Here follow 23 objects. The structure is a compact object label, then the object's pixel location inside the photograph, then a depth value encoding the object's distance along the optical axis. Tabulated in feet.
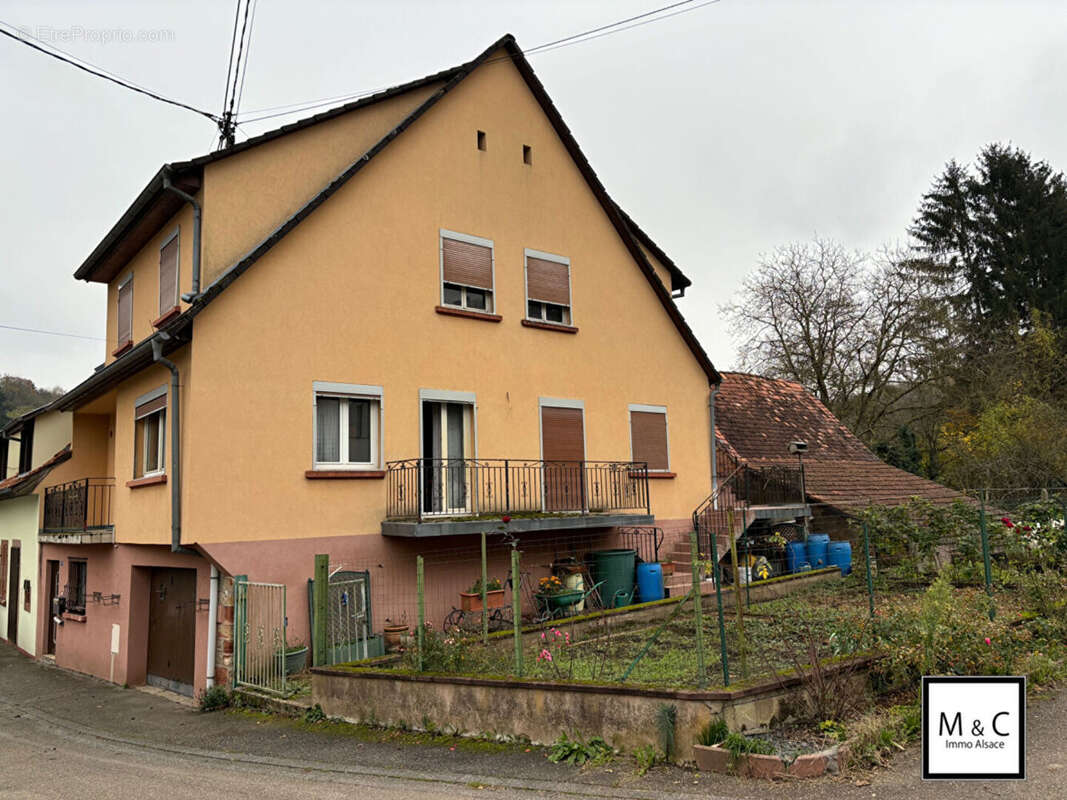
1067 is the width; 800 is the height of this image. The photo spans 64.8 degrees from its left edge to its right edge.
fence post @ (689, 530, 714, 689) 23.76
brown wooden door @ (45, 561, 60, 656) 58.65
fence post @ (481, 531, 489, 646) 32.91
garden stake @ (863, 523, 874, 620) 31.83
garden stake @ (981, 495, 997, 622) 35.53
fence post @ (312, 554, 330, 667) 33.04
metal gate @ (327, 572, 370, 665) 36.37
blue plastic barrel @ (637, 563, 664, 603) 49.19
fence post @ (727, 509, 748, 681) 24.44
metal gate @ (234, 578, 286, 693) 35.29
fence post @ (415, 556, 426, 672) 29.89
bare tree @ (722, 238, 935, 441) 98.48
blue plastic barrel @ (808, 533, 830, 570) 58.39
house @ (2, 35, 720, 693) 38.58
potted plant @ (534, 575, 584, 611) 44.57
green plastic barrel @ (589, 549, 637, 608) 48.39
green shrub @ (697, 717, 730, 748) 22.38
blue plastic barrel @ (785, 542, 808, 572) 57.11
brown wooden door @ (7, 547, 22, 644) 67.36
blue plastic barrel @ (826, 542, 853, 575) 57.31
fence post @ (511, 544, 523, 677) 27.30
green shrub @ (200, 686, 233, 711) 36.29
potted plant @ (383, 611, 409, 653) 39.11
